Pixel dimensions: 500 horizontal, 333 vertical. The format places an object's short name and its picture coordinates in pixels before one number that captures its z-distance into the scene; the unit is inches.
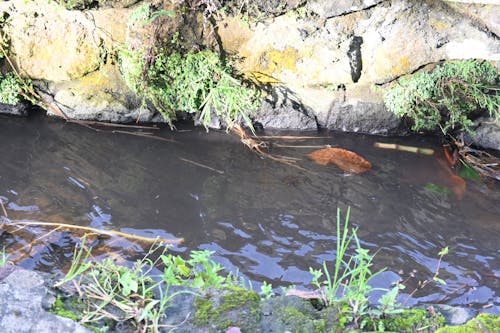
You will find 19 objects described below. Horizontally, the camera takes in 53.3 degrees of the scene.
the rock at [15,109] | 232.7
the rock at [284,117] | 237.8
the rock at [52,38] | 221.5
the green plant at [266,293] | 86.3
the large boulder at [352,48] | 213.0
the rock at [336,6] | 215.2
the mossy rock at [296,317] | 74.0
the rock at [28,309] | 69.0
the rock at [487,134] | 232.3
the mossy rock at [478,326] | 73.0
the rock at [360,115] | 233.0
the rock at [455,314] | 80.4
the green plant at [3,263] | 83.7
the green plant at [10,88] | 227.6
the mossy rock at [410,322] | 75.5
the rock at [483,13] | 205.3
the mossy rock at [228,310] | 73.3
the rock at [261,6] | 220.5
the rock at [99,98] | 229.9
